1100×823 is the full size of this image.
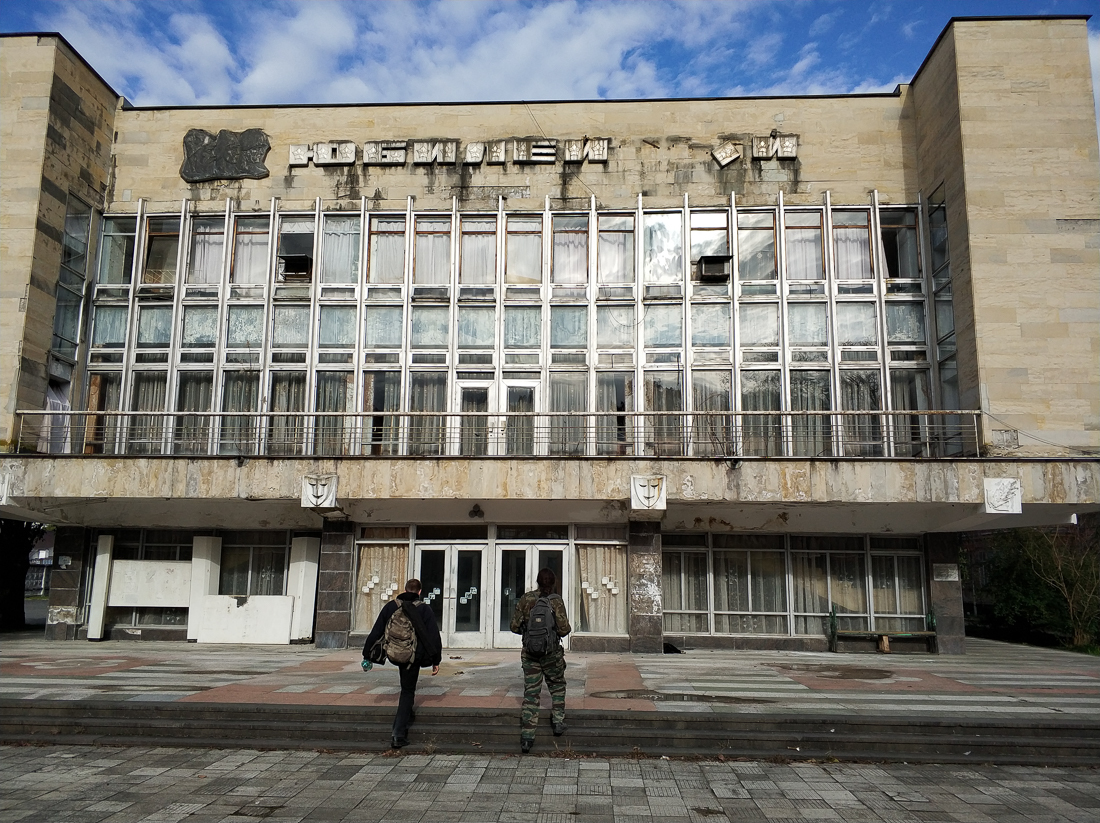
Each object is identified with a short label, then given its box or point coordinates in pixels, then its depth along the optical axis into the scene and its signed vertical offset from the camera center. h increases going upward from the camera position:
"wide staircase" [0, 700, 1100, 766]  8.91 -1.96
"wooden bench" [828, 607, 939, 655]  16.98 -1.57
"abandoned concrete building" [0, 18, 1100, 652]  16.42 +4.53
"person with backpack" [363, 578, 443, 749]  8.92 -0.96
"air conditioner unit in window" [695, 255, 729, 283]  18.77 +6.50
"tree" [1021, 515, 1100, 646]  22.14 -0.32
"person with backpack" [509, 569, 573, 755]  8.72 -0.99
